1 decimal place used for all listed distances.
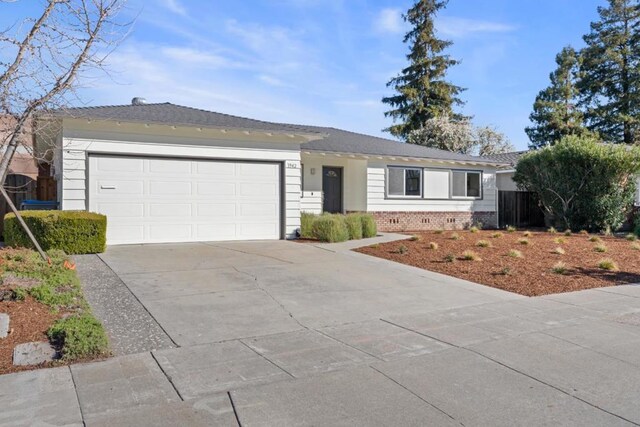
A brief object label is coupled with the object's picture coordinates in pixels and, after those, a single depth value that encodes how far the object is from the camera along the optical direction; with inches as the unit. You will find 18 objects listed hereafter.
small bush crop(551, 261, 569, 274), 393.7
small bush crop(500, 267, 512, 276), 379.2
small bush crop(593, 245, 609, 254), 497.0
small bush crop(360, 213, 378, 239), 595.2
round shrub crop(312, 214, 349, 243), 543.8
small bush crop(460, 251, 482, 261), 434.3
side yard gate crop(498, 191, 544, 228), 865.5
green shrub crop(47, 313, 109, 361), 187.9
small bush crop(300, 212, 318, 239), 561.9
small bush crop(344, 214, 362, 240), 572.1
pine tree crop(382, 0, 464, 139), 1469.0
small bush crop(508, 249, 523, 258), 449.3
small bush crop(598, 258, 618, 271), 410.4
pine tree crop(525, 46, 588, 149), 1432.1
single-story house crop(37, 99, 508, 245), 466.0
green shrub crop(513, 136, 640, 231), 726.4
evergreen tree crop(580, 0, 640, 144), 1470.2
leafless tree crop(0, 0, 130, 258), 275.0
